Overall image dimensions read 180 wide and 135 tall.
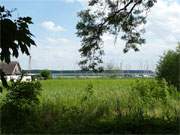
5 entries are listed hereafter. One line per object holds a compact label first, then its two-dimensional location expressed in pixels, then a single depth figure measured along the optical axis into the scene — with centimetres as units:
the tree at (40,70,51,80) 4247
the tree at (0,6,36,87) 255
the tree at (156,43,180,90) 1576
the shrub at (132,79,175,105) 792
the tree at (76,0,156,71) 628
